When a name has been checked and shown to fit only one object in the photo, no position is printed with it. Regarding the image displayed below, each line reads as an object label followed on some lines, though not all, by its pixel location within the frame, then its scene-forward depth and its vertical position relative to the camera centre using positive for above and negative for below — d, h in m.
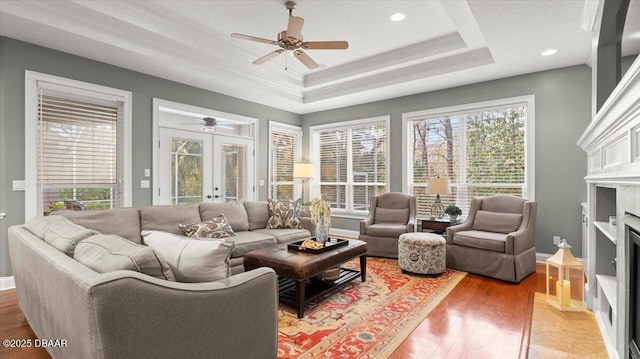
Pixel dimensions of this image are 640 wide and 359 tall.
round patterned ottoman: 3.73 -0.91
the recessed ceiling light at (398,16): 3.50 +1.84
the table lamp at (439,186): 4.59 -0.11
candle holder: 2.78 -0.93
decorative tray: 3.06 -0.69
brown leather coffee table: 2.66 -0.79
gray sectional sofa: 1.10 -0.56
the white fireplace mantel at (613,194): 1.48 -0.10
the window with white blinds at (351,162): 6.05 +0.35
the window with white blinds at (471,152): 4.58 +0.43
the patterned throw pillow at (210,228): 3.55 -0.58
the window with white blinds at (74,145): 3.49 +0.41
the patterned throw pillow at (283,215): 4.43 -0.52
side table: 4.52 -0.67
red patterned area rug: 2.18 -1.18
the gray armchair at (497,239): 3.53 -0.73
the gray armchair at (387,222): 4.54 -0.68
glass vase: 3.37 -0.58
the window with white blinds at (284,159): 6.47 +0.42
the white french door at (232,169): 5.48 +0.17
